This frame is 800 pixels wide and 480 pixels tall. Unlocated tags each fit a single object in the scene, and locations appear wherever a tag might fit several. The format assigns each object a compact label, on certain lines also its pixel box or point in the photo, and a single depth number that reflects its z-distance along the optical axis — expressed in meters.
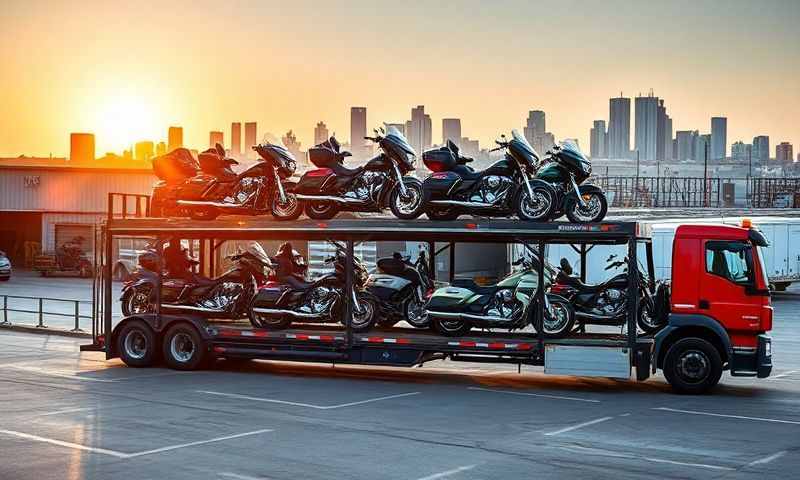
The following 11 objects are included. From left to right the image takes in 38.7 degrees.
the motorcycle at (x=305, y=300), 19.45
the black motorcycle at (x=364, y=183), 19.08
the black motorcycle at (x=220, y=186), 20.52
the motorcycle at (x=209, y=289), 20.48
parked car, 52.31
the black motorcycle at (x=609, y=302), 17.50
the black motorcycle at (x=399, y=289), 19.17
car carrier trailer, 16.78
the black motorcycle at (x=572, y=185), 17.67
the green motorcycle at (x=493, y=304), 17.66
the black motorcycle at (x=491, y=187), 17.98
